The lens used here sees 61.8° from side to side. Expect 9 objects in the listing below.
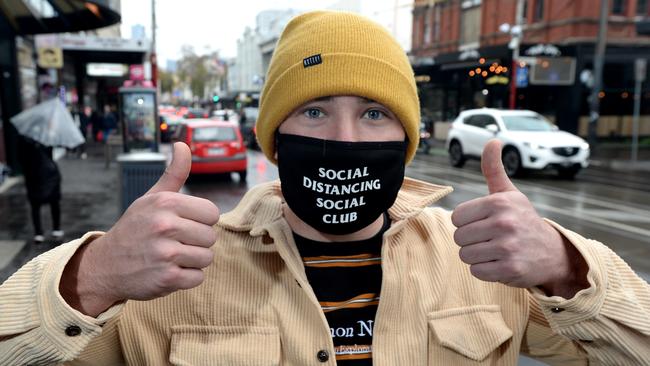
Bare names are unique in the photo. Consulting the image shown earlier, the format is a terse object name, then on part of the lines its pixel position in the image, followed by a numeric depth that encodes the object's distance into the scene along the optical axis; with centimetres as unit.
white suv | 1290
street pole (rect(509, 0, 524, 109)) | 2082
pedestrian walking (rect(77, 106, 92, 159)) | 1984
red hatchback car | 1279
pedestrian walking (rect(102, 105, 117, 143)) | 1848
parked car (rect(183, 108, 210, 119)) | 3878
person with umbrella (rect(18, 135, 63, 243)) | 677
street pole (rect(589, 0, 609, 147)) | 1681
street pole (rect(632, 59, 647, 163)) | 1522
